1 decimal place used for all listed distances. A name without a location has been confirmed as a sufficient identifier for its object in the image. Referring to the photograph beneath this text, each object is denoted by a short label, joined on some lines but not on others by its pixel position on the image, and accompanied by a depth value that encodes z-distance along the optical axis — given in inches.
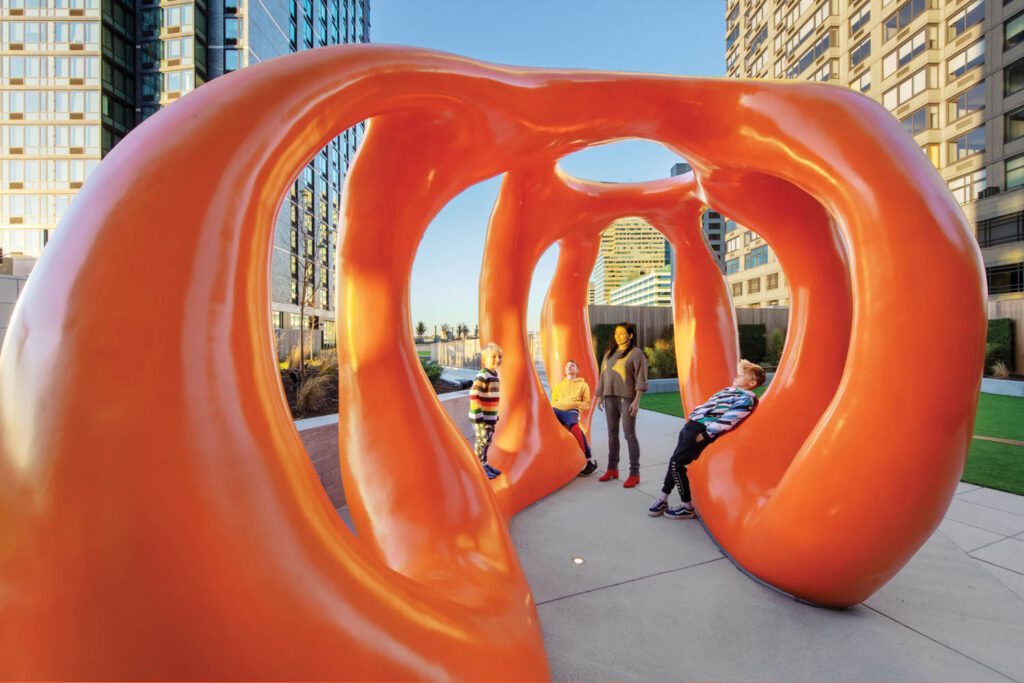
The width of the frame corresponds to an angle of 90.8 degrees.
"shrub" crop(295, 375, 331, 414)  309.1
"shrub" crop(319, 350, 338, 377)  429.4
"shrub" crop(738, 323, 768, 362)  828.6
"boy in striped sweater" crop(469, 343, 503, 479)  190.9
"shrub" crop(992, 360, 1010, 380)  642.1
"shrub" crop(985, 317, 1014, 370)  720.3
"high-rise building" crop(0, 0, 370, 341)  1493.6
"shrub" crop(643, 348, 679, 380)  673.6
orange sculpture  49.4
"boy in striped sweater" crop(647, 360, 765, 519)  163.3
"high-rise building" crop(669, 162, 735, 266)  3887.8
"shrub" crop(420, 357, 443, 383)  466.6
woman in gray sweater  216.1
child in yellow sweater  242.5
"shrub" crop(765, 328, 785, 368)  802.5
